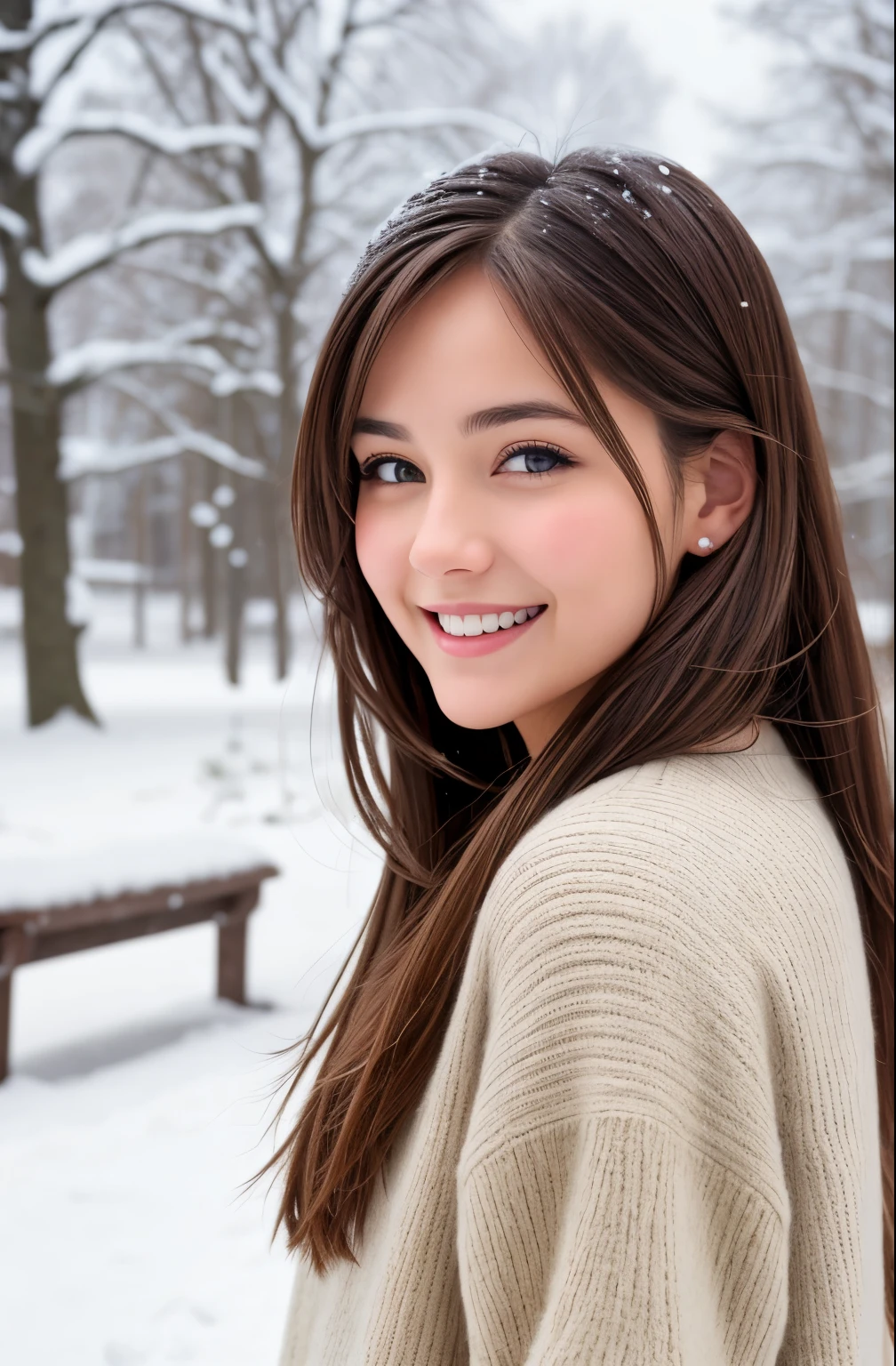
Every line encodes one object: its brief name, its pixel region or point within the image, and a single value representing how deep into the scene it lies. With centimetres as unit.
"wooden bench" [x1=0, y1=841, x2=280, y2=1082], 283
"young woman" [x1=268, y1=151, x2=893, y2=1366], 70
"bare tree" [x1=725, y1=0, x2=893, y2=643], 488
